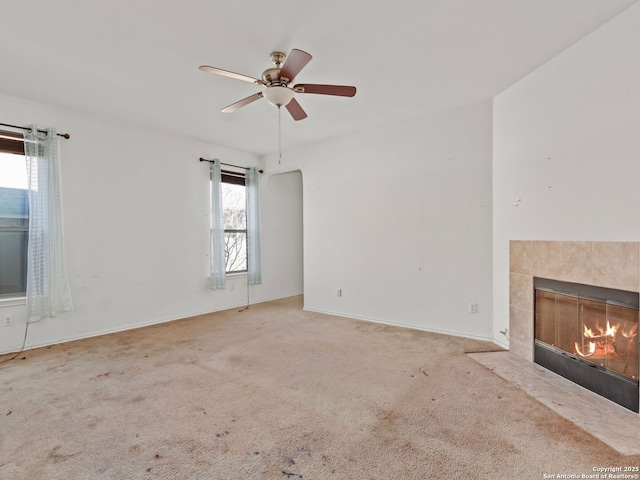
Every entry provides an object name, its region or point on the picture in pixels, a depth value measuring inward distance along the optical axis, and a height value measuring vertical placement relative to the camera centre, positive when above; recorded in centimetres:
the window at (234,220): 543 +24
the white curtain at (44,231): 342 +5
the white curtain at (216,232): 502 +3
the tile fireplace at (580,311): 219 -63
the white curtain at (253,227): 556 +12
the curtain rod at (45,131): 334 +112
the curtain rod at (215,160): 498 +113
